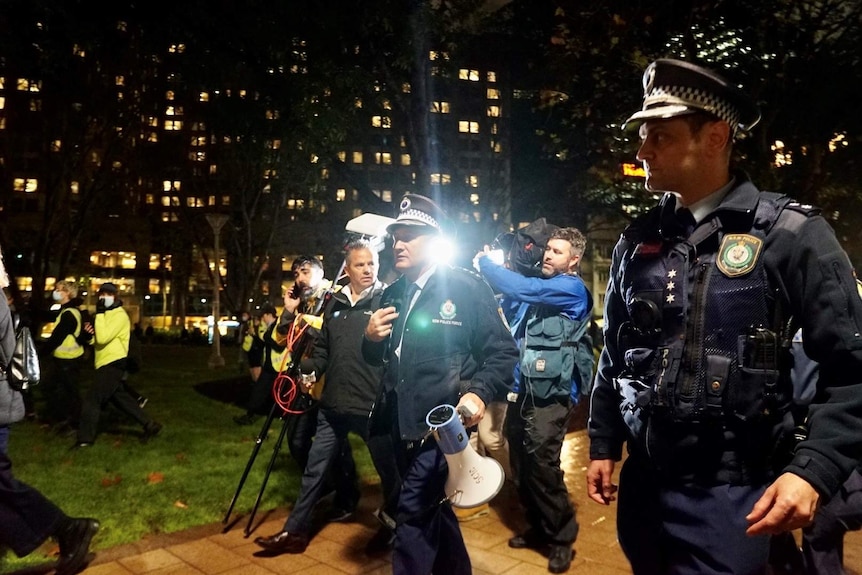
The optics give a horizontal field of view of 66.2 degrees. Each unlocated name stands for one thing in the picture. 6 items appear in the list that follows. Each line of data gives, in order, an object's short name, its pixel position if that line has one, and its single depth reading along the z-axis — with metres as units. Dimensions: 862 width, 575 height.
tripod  4.98
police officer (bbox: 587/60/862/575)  1.78
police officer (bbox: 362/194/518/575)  3.30
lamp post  21.23
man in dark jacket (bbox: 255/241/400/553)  4.60
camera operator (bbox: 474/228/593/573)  4.58
